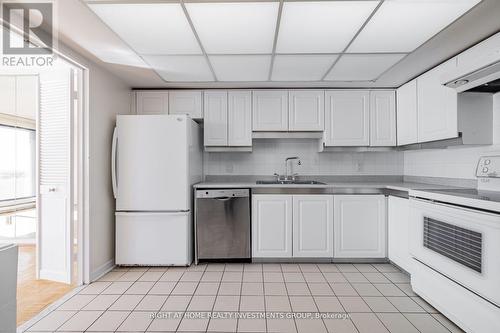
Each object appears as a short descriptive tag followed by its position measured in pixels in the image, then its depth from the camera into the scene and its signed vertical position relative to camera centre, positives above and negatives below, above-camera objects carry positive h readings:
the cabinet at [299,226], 3.31 -0.72
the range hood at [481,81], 1.96 +0.68
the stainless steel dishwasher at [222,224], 3.30 -0.69
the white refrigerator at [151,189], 3.14 -0.25
